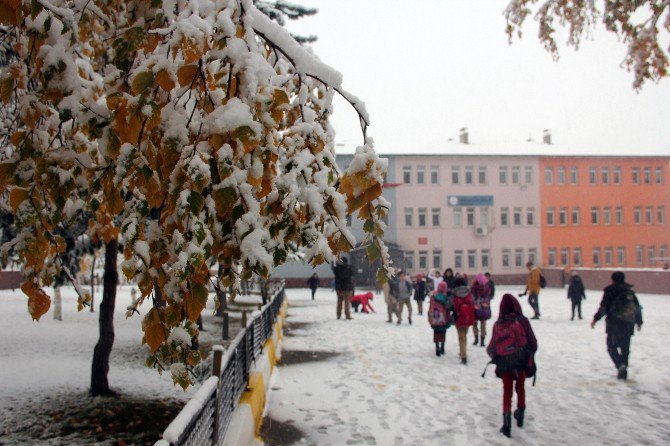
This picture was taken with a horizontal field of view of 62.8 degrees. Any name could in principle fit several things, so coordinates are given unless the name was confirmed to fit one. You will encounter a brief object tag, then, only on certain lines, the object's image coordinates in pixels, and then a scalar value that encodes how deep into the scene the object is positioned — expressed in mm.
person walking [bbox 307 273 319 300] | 31619
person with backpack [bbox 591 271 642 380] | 9125
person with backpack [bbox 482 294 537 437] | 6637
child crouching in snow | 22609
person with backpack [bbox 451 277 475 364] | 10742
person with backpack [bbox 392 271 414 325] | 17892
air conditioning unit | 46500
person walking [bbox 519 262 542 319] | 18484
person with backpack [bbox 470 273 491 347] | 12141
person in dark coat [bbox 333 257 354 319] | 19375
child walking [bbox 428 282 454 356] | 11430
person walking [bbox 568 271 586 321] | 18609
